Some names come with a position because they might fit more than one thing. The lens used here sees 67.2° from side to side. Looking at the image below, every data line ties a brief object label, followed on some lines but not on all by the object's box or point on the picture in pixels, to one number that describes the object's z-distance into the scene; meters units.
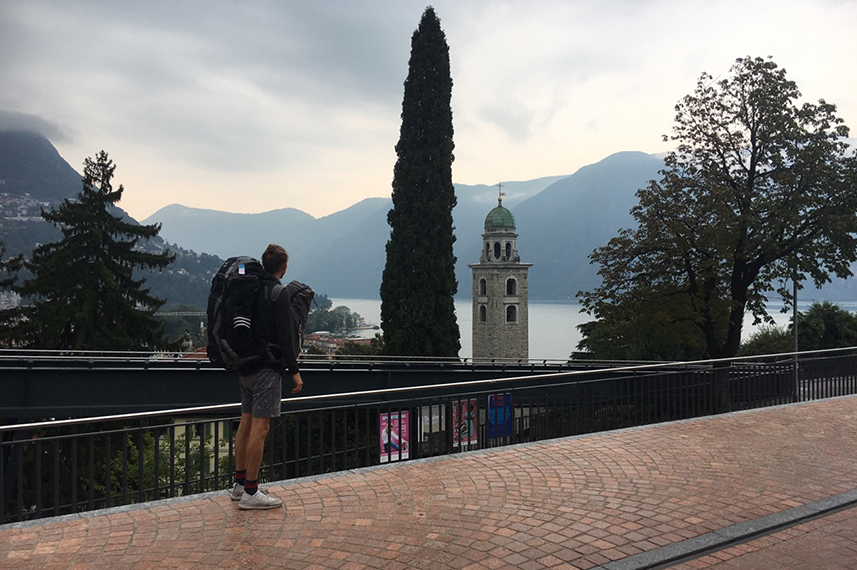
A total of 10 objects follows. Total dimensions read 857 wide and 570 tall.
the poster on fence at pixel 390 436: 7.30
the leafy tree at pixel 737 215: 22.91
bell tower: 65.50
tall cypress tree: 35.59
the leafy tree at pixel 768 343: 41.84
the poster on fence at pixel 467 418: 8.39
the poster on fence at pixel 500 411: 8.83
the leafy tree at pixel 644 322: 23.69
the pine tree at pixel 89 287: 29.16
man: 5.32
